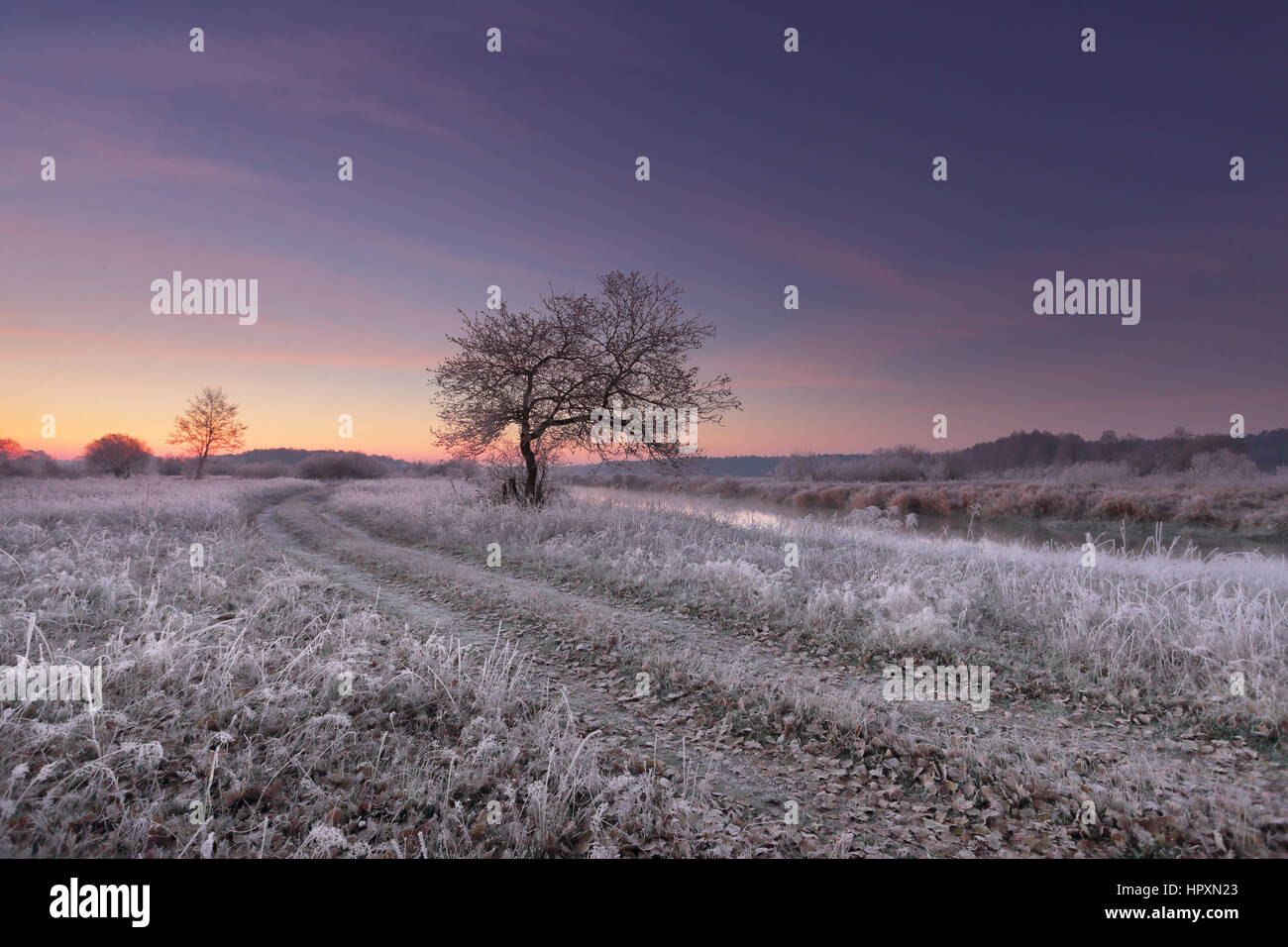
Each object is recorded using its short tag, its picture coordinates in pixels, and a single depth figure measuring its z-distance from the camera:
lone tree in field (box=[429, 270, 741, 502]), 21.31
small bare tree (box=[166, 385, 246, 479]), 58.34
